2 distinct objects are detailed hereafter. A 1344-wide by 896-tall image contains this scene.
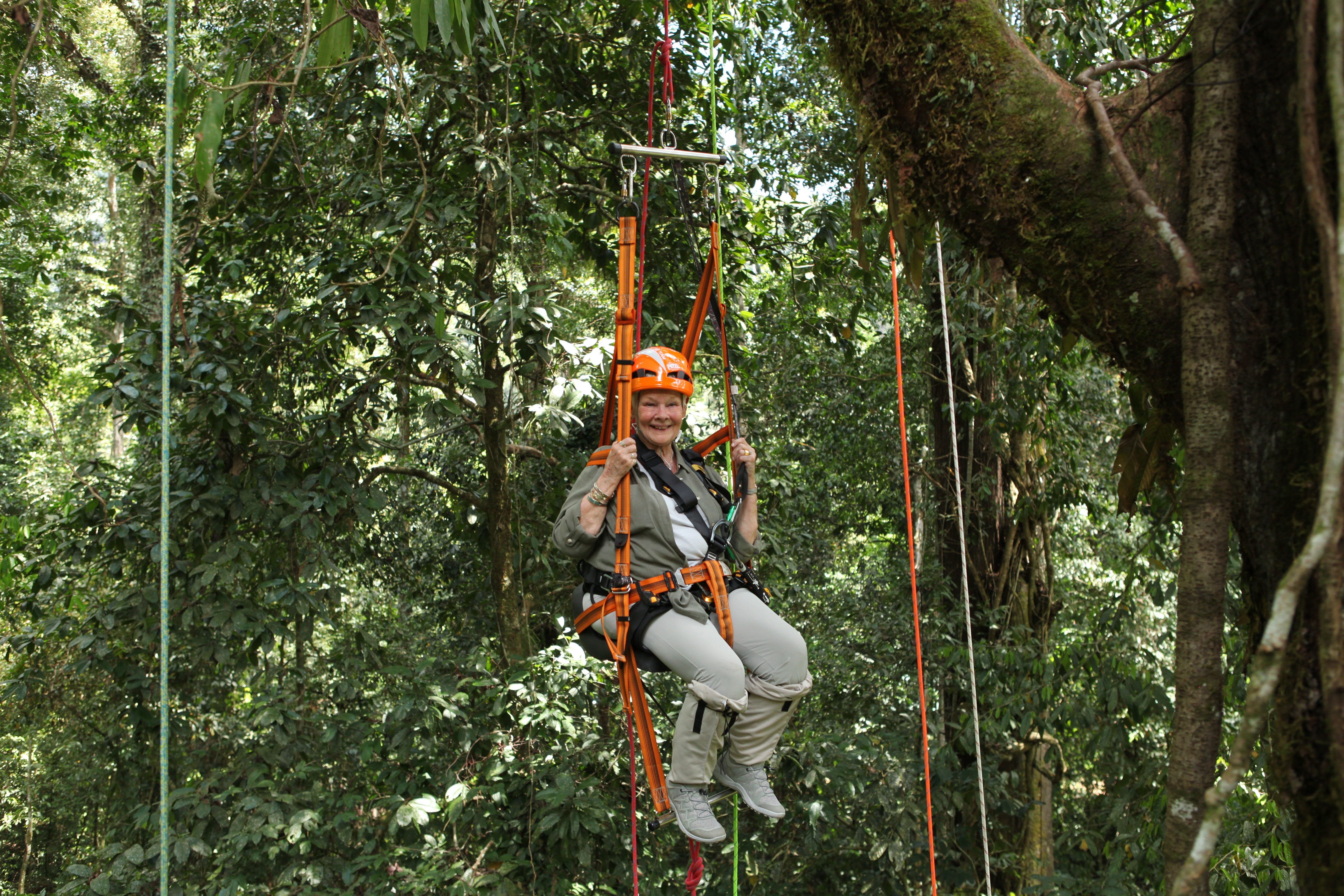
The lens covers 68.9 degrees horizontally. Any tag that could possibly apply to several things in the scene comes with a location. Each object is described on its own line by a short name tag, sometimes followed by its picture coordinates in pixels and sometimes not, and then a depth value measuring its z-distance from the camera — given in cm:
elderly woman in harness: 271
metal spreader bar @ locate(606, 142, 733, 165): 282
